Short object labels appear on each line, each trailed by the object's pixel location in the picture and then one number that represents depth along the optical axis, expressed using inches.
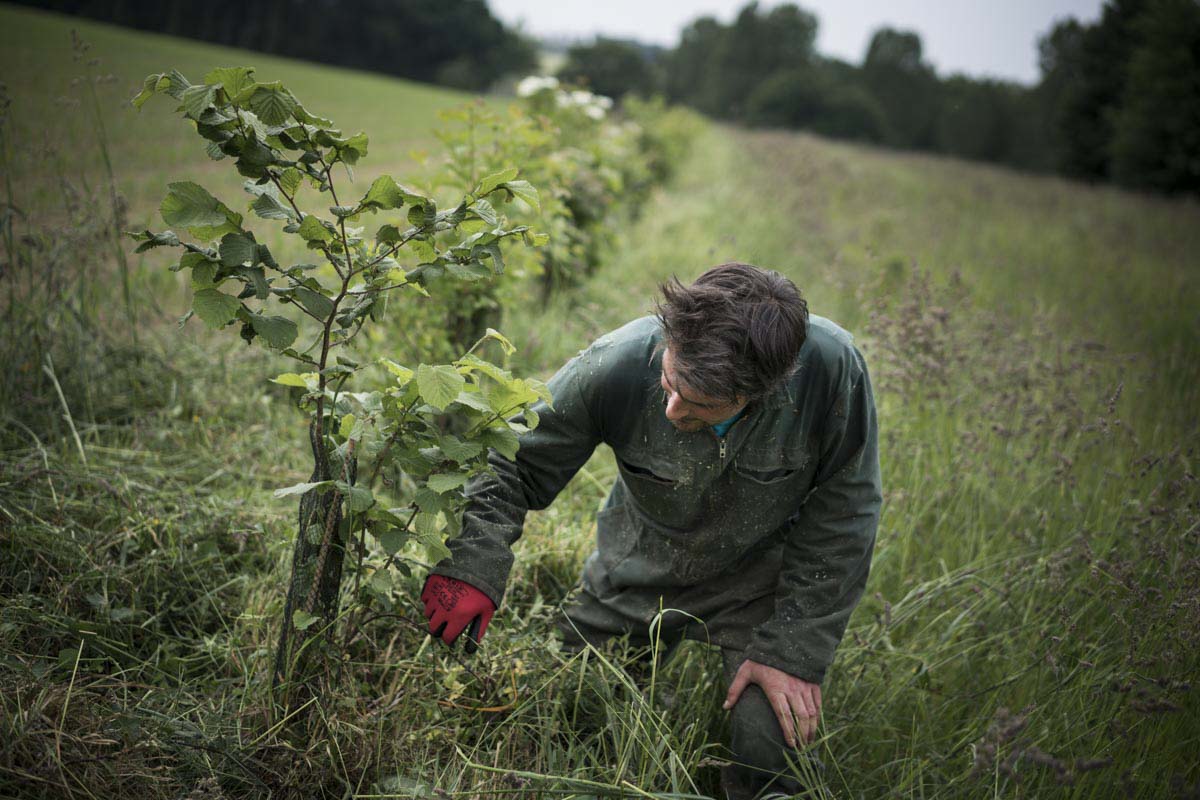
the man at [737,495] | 64.9
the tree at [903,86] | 1697.8
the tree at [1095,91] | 842.2
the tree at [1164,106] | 588.4
